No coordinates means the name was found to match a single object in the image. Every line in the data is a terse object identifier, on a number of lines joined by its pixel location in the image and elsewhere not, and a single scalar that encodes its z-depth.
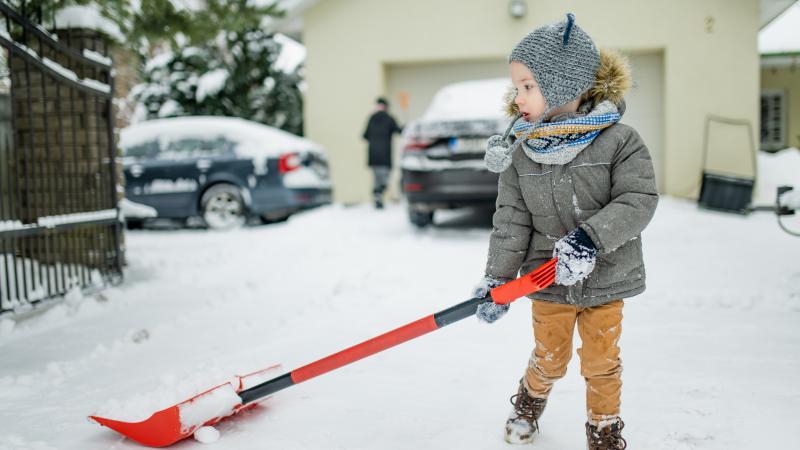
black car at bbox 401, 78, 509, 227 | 6.68
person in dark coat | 10.46
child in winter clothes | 2.04
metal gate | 4.79
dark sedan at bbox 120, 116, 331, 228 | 8.91
